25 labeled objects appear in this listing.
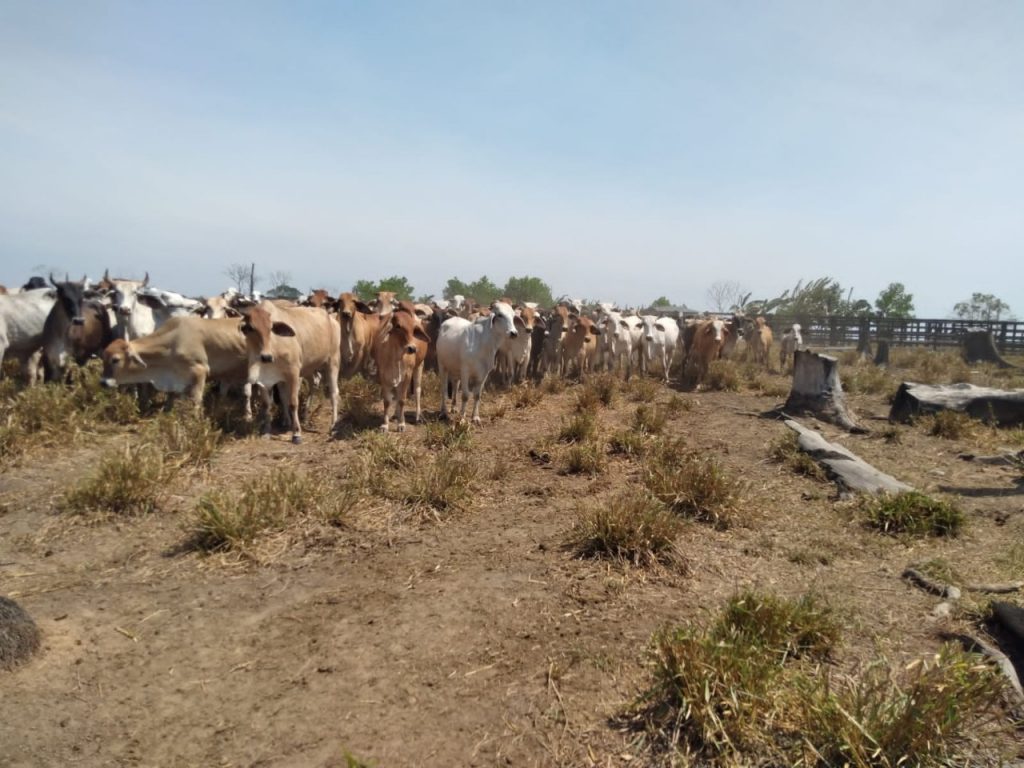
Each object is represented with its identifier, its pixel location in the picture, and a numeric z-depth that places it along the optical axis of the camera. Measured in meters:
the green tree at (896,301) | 54.03
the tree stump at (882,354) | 21.05
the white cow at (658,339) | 16.92
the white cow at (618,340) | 17.06
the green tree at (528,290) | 73.69
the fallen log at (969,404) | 10.66
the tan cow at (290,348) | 8.45
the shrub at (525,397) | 11.42
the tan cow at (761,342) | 20.81
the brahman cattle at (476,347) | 10.11
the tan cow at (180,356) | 8.68
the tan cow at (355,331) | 11.08
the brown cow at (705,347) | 16.56
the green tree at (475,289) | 75.75
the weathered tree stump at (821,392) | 10.76
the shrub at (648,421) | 9.27
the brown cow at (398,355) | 9.38
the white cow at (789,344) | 21.20
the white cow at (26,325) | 10.73
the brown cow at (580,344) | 15.45
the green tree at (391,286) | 56.18
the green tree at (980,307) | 51.47
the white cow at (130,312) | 10.94
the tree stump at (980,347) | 22.94
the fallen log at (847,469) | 6.82
